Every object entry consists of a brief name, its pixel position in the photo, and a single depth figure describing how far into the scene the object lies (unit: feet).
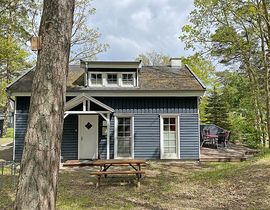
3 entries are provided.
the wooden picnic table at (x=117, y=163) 21.92
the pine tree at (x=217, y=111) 66.06
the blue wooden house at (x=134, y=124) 35.98
